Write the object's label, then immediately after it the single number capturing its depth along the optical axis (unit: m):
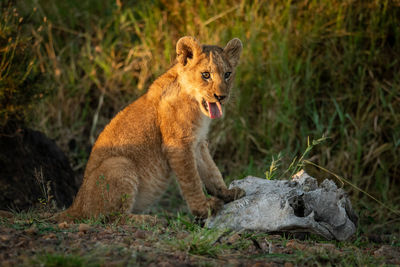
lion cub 9.04
